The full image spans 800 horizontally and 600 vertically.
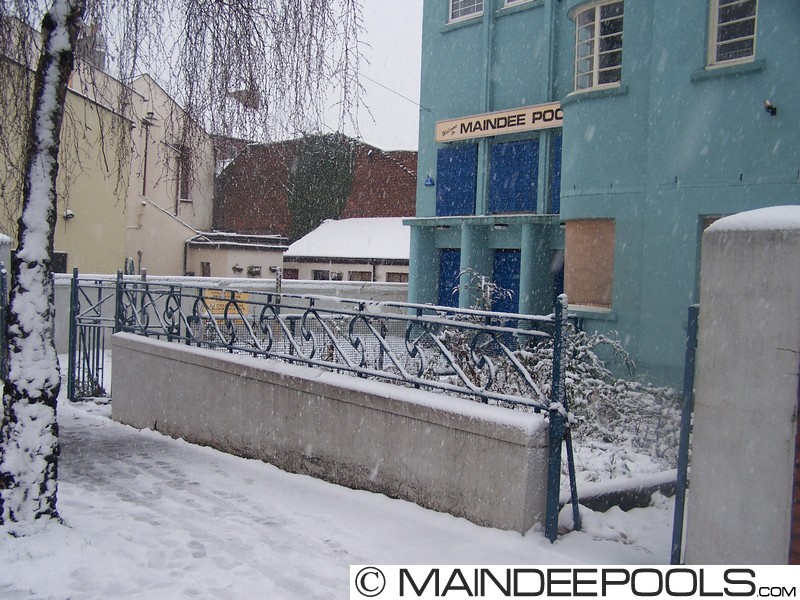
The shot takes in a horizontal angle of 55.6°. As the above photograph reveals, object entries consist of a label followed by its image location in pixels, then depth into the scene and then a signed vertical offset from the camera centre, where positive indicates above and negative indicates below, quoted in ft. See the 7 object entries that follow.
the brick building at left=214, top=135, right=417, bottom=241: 114.52 +11.26
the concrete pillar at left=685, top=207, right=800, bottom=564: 12.61 -1.79
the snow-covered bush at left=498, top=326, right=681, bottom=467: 23.86 -4.20
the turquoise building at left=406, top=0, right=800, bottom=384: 32.14 +7.08
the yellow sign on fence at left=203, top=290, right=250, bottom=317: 26.21 -1.93
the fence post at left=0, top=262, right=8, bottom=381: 30.67 -1.40
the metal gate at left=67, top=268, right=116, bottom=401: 36.76 -4.62
